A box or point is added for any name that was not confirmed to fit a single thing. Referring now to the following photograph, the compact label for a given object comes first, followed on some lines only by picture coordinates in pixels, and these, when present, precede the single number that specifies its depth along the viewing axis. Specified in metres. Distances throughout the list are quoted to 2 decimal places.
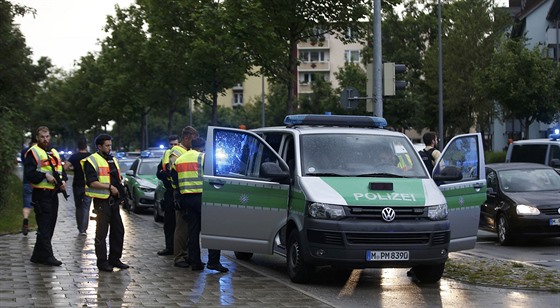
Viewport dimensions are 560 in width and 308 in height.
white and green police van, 11.39
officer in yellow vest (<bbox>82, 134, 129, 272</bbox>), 13.19
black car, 17.53
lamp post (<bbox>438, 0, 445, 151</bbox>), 39.34
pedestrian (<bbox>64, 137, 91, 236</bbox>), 19.33
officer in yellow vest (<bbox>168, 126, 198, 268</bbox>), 13.77
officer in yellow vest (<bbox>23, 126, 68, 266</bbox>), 13.52
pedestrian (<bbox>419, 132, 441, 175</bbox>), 15.61
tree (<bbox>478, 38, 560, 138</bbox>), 41.88
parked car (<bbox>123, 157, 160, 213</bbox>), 26.69
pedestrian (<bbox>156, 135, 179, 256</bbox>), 15.23
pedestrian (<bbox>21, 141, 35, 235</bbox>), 17.97
